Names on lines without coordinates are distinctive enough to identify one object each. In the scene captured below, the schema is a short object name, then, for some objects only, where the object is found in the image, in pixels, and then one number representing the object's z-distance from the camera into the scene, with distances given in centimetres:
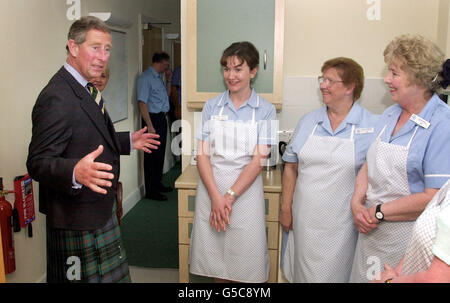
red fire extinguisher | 206
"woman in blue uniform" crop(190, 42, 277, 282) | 211
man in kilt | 150
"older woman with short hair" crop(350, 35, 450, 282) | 154
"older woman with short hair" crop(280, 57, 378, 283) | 195
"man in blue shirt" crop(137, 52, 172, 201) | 421
